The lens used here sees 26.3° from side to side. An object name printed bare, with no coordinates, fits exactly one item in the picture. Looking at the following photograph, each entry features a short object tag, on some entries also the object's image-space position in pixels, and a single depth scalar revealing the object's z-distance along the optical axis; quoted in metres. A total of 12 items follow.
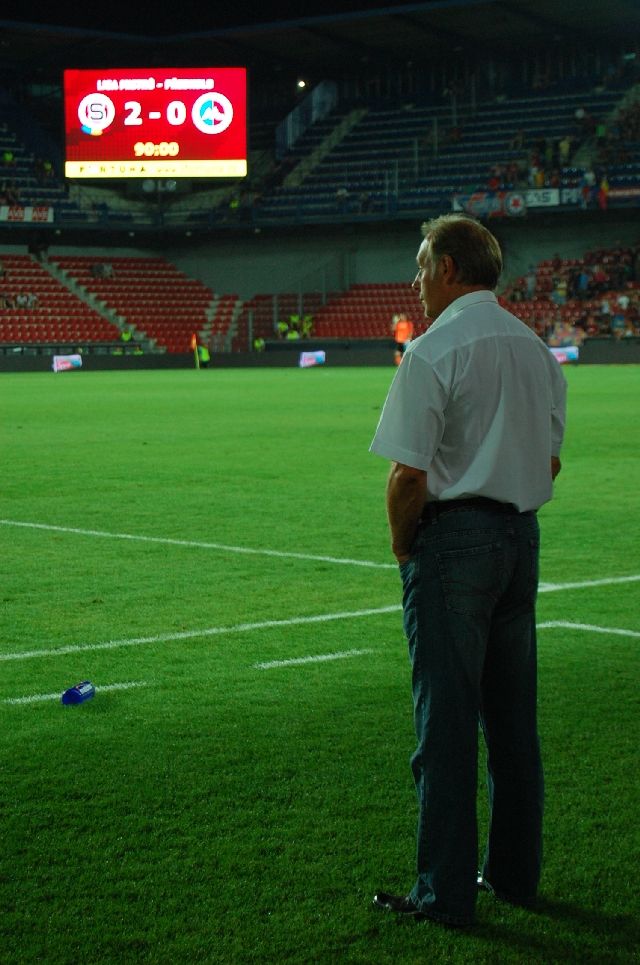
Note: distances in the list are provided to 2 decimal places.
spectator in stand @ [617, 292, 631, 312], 54.03
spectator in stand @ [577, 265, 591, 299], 56.50
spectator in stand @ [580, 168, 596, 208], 55.00
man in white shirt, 3.59
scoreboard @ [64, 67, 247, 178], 57.66
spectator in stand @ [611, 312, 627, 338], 52.03
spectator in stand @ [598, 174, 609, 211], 54.62
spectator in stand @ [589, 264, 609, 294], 56.44
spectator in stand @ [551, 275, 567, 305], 56.66
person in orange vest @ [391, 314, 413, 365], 41.66
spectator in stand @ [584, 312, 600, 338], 53.41
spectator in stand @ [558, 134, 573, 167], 58.50
